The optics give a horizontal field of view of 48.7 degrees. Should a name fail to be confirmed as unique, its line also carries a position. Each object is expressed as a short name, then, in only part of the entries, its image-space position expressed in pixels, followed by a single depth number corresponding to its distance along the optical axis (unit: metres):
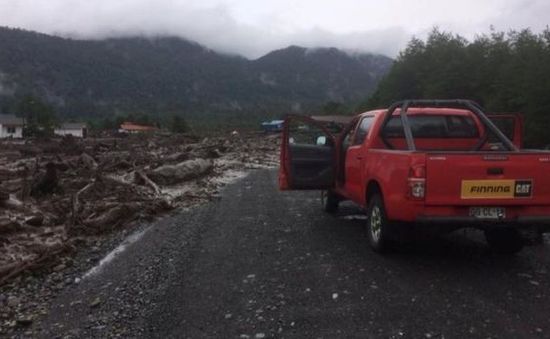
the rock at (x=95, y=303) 5.94
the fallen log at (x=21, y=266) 7.31
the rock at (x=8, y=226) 9.82
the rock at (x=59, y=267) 7.72
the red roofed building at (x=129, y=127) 87.69
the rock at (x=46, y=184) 14.83
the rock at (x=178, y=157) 25.01
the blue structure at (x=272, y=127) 72.35
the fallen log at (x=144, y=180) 15.80
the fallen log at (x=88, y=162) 22.33
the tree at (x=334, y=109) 93.06
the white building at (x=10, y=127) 87.57
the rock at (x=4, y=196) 12.60
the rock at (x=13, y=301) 6.34
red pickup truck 6.21
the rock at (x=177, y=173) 17.73
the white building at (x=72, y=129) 88.98
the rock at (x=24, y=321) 5.63
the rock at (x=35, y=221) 10.79
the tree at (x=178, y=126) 78.88
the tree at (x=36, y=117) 71.88
